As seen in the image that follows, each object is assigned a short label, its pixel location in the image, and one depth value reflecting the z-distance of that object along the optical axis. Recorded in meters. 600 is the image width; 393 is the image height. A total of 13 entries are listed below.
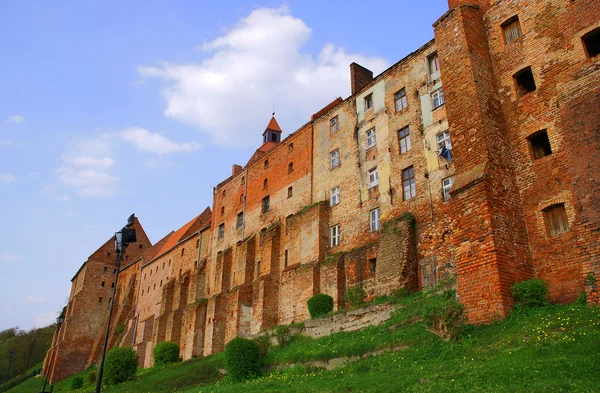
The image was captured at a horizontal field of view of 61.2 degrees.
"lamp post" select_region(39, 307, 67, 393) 58.74
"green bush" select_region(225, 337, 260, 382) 19.64
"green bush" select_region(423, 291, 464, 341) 12.45
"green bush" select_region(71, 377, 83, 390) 40.16
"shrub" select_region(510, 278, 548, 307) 12.49
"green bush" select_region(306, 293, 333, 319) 24.91
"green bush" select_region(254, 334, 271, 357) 21.09
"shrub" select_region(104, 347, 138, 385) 29.28
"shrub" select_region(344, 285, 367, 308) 23.36
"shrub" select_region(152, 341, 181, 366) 36.03
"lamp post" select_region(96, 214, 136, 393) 15.37
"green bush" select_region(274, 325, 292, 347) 22.11
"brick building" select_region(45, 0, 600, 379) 13.42
